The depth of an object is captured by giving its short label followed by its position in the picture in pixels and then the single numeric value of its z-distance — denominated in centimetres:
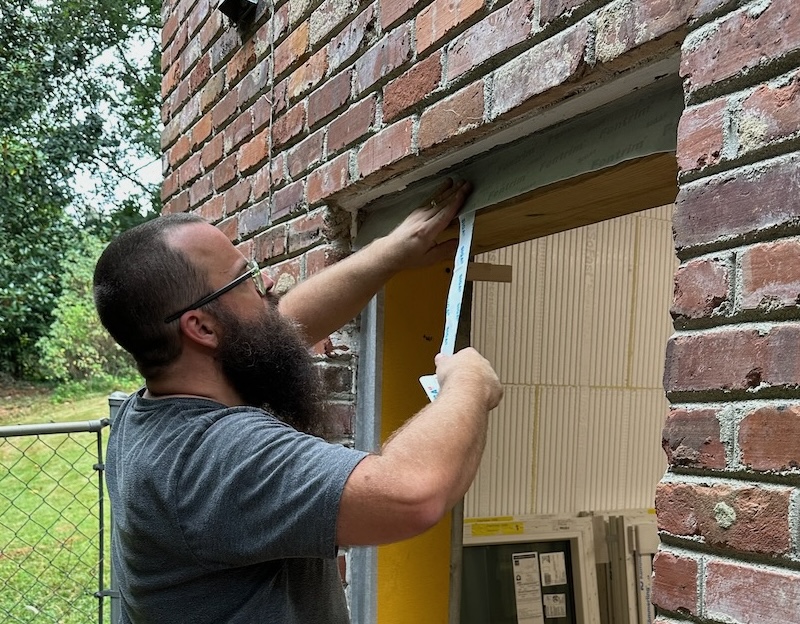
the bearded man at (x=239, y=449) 120
